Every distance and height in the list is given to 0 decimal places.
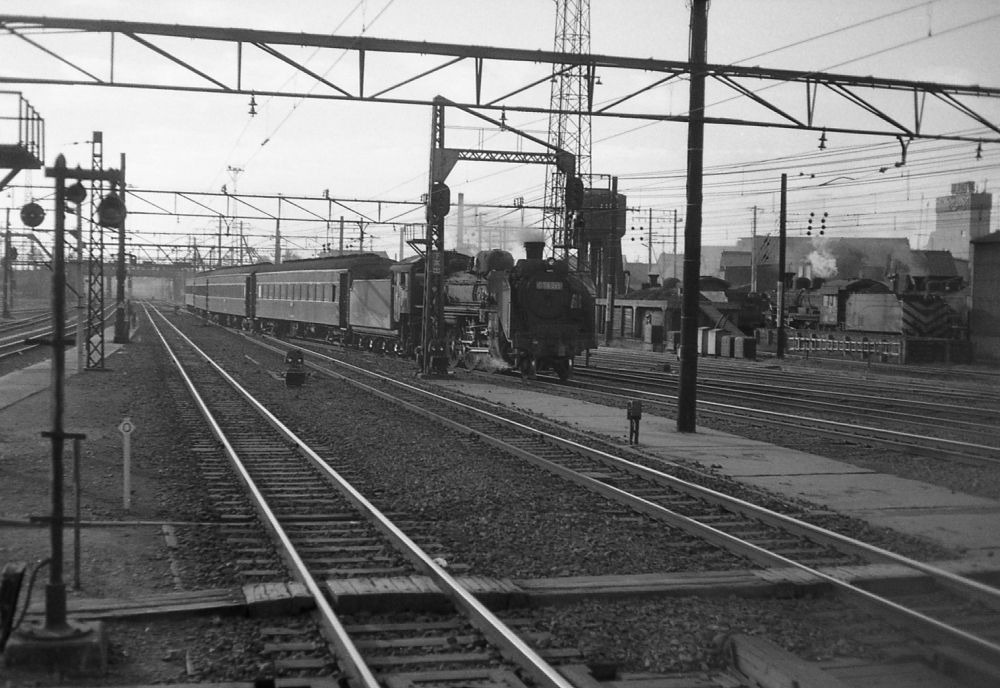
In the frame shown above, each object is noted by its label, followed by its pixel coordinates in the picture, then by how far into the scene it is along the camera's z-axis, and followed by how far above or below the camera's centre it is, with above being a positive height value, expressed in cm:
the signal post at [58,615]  543 -179
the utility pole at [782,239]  3771 +275
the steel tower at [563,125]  4247 +925
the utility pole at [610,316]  4900 -36
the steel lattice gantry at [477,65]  1395 +366
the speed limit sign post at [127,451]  995 -154
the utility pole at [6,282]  6252 +82
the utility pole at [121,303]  3897 -22
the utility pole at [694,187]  1543 +190
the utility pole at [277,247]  5668 +322
